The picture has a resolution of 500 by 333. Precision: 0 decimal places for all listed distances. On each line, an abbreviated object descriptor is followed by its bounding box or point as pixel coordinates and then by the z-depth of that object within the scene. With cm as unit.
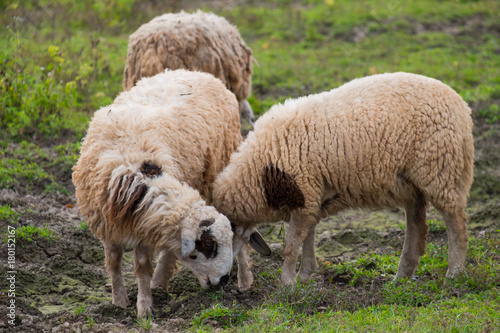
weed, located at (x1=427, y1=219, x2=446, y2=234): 1277
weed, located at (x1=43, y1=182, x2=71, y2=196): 1366
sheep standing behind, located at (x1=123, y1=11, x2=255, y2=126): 1420
